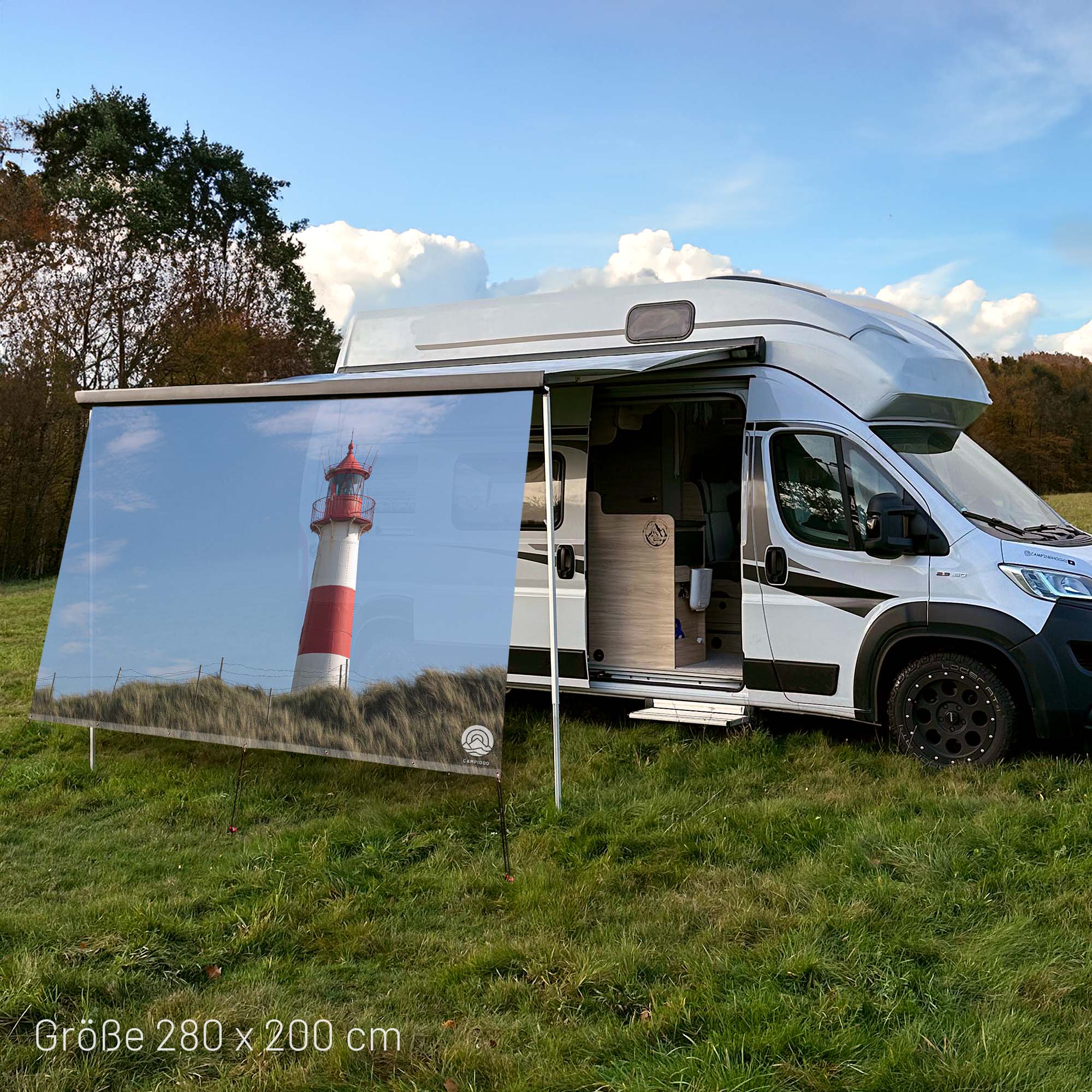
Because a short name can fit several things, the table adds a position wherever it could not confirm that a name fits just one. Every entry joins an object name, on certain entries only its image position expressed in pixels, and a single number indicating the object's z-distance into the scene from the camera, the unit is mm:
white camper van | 5887
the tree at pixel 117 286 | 20219
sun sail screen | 5137
